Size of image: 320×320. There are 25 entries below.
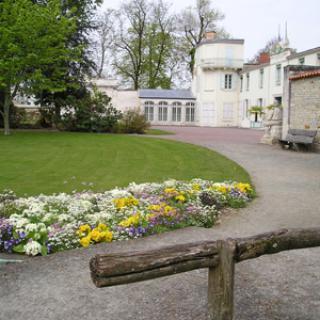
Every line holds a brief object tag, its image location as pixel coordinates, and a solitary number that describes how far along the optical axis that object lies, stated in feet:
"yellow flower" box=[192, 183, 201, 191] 25.67
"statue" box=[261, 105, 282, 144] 62.64
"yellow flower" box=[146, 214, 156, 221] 19.39
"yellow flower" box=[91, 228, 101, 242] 17.22
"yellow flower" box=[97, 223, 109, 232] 17.92
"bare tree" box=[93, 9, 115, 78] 170.50
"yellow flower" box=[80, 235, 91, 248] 16.80
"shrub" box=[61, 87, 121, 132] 86.74
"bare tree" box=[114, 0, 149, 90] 170.30
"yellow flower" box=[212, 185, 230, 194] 25.41
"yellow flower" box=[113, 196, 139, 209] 21.11
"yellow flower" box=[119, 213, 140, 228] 18.39
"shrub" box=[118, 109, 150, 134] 87.15
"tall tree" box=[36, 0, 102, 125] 88.99
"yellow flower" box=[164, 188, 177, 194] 24.09
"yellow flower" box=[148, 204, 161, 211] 20.50
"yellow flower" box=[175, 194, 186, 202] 23.06
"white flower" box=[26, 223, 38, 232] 16.75
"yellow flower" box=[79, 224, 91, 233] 17.67
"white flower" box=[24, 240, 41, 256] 15.87
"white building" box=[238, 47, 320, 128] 104.42
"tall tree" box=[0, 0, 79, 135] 65.92
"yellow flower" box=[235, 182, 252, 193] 26.40
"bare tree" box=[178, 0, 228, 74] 172.35
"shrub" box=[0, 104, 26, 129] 93.43
